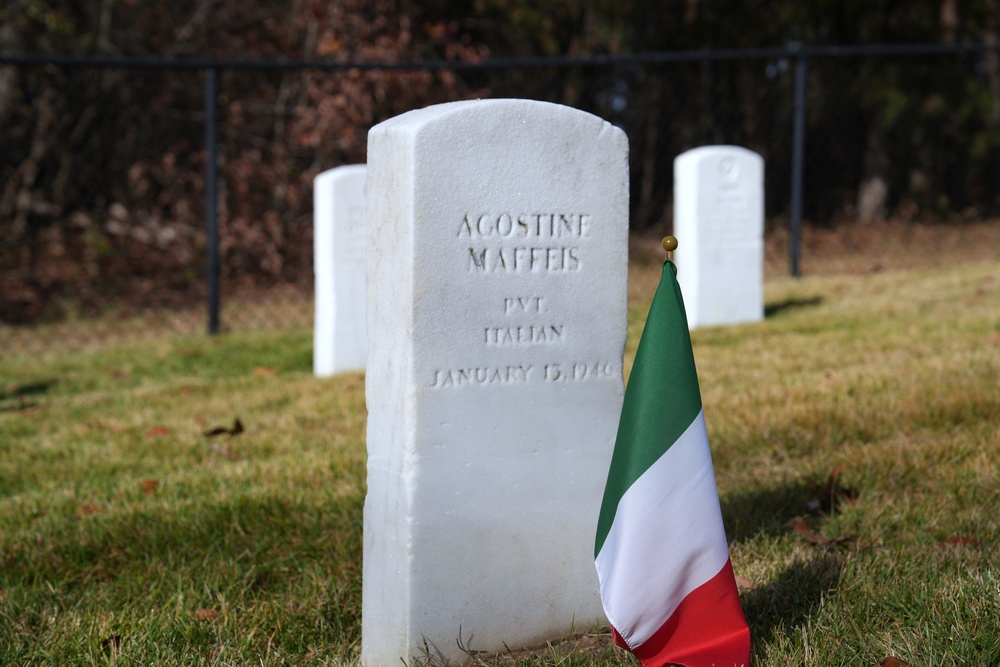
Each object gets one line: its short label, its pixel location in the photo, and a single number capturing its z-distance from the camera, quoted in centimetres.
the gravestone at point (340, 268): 644
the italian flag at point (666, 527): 228
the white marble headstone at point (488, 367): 240
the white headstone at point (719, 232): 749
